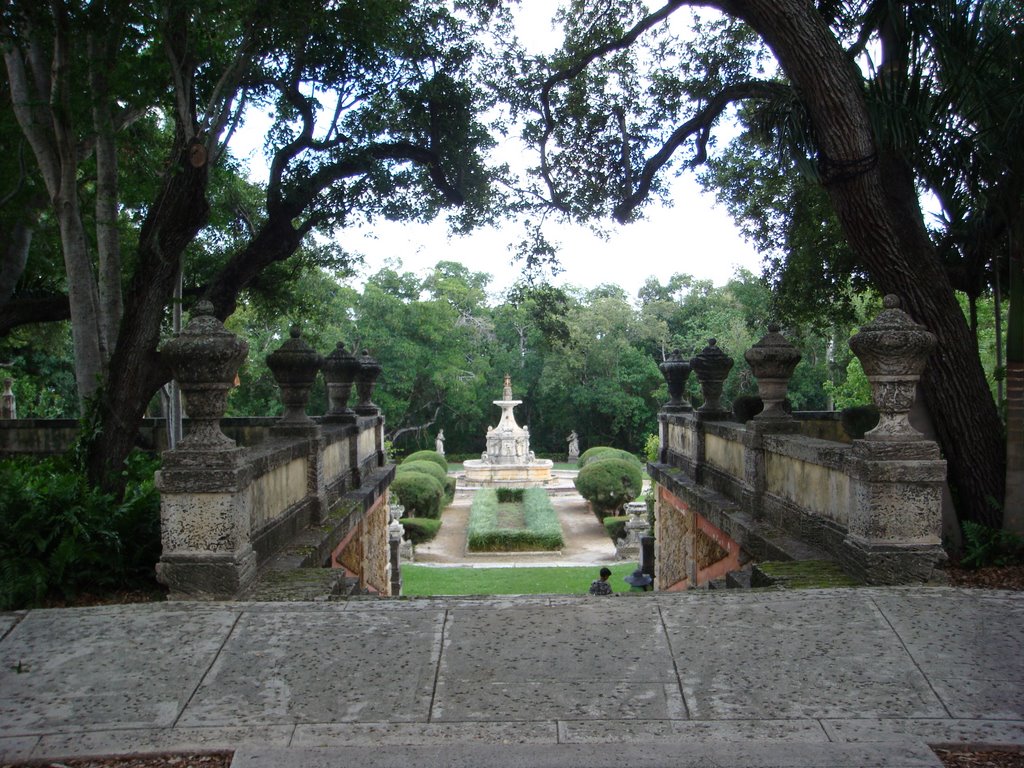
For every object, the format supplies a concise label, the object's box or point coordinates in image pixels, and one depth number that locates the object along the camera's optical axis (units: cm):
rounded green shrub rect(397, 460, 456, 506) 3003
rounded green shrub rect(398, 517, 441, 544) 2572
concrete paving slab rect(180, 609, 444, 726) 409
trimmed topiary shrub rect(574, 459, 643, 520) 2781
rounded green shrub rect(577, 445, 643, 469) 3278
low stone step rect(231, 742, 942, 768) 362
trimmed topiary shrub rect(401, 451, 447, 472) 3475
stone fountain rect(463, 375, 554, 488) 3859
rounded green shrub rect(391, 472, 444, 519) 2711
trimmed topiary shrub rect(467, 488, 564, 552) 2384
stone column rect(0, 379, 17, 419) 2246
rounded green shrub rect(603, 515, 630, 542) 2558
